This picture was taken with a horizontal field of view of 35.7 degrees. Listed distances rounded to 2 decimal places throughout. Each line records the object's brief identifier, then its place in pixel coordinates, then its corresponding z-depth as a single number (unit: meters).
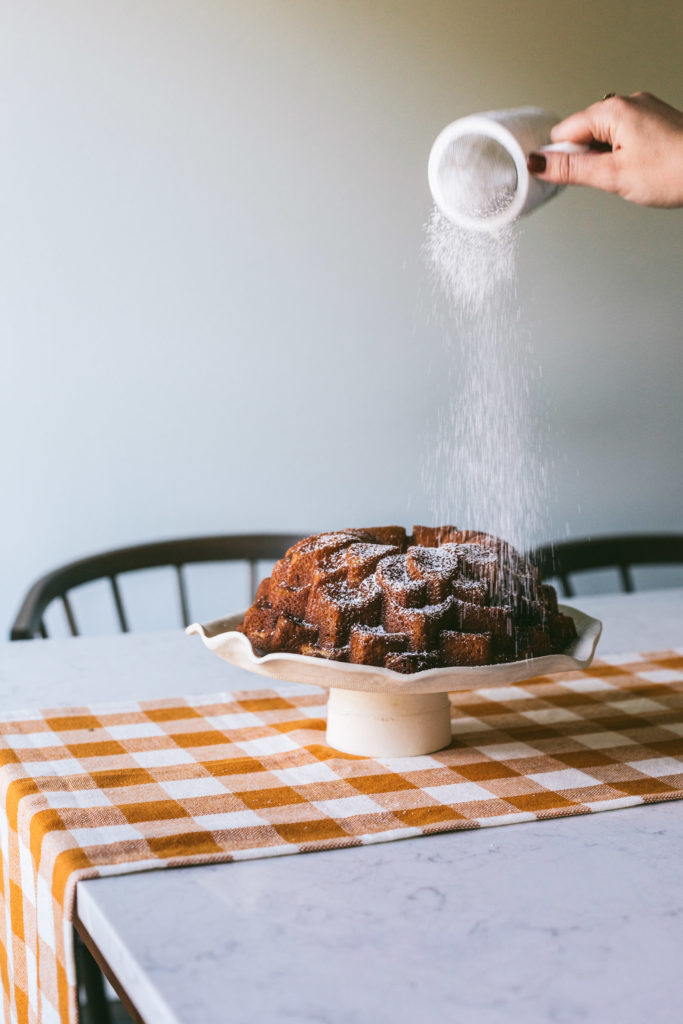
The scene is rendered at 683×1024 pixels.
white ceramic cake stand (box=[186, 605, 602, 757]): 0.98
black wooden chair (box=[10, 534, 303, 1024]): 1.70
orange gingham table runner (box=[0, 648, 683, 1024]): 0.89
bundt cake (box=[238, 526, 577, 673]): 1.02
